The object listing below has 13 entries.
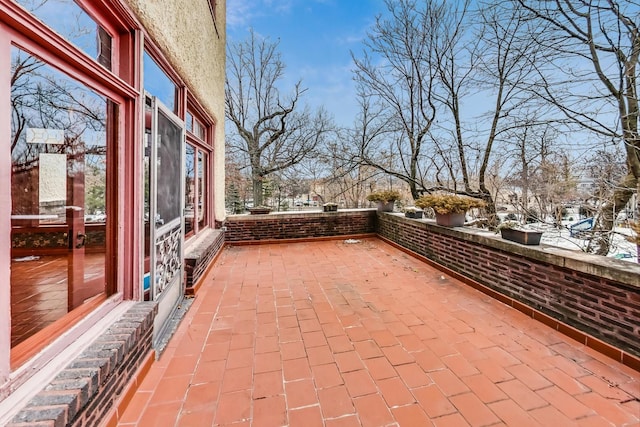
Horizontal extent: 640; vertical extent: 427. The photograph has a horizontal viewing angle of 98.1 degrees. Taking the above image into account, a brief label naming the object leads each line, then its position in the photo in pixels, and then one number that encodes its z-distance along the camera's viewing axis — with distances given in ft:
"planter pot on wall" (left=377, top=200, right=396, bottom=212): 23.44
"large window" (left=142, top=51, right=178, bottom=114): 8.18
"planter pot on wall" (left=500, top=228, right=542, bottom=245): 10.22
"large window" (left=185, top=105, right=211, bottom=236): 13.56
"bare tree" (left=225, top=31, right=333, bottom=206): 44.01
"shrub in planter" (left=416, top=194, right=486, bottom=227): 14.35
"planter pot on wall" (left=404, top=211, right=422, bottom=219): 18.88
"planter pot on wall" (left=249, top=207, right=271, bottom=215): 23.03
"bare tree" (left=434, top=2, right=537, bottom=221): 15.72
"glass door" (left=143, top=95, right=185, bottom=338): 7.68
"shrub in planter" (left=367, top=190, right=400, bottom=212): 23.17
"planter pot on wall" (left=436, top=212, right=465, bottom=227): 14.64
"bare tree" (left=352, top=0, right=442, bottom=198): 21.81
